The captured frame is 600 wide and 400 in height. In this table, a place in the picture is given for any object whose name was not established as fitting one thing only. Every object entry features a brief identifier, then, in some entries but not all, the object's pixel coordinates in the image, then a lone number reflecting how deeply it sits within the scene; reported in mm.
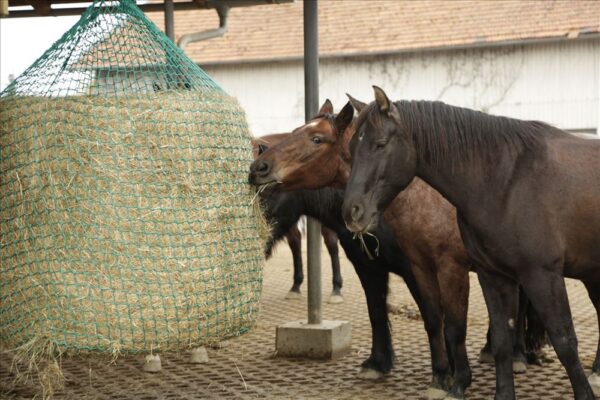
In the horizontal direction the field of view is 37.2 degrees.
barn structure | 21203
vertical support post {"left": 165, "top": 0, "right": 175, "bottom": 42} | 8320
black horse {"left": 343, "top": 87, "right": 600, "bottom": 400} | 5020
